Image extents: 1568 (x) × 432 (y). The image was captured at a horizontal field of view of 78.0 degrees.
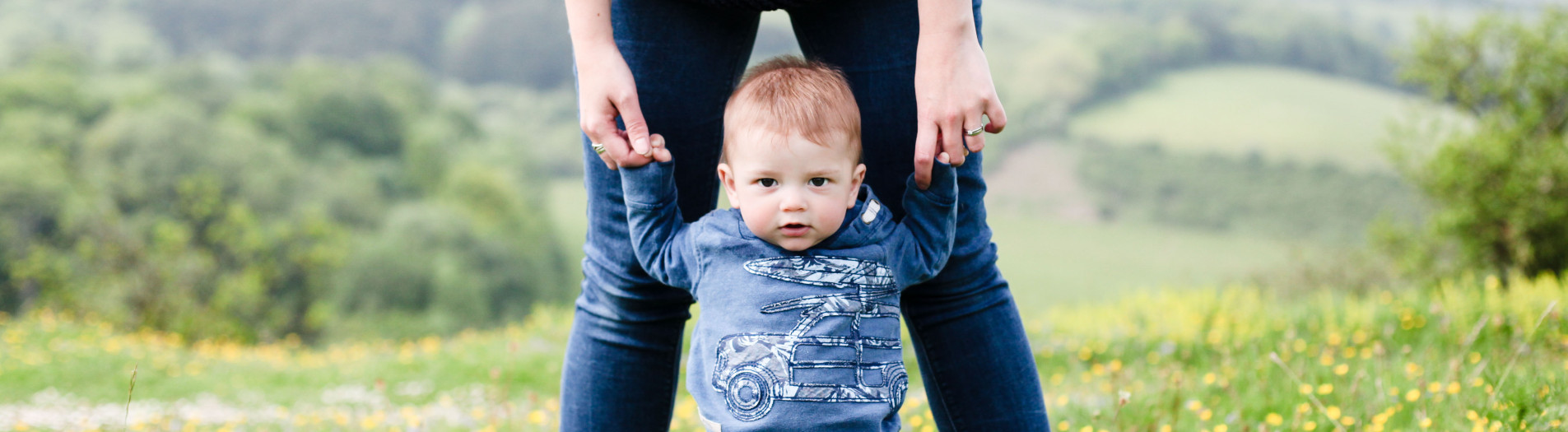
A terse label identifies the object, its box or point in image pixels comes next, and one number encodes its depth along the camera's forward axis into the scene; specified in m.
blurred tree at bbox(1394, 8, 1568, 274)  7.61
